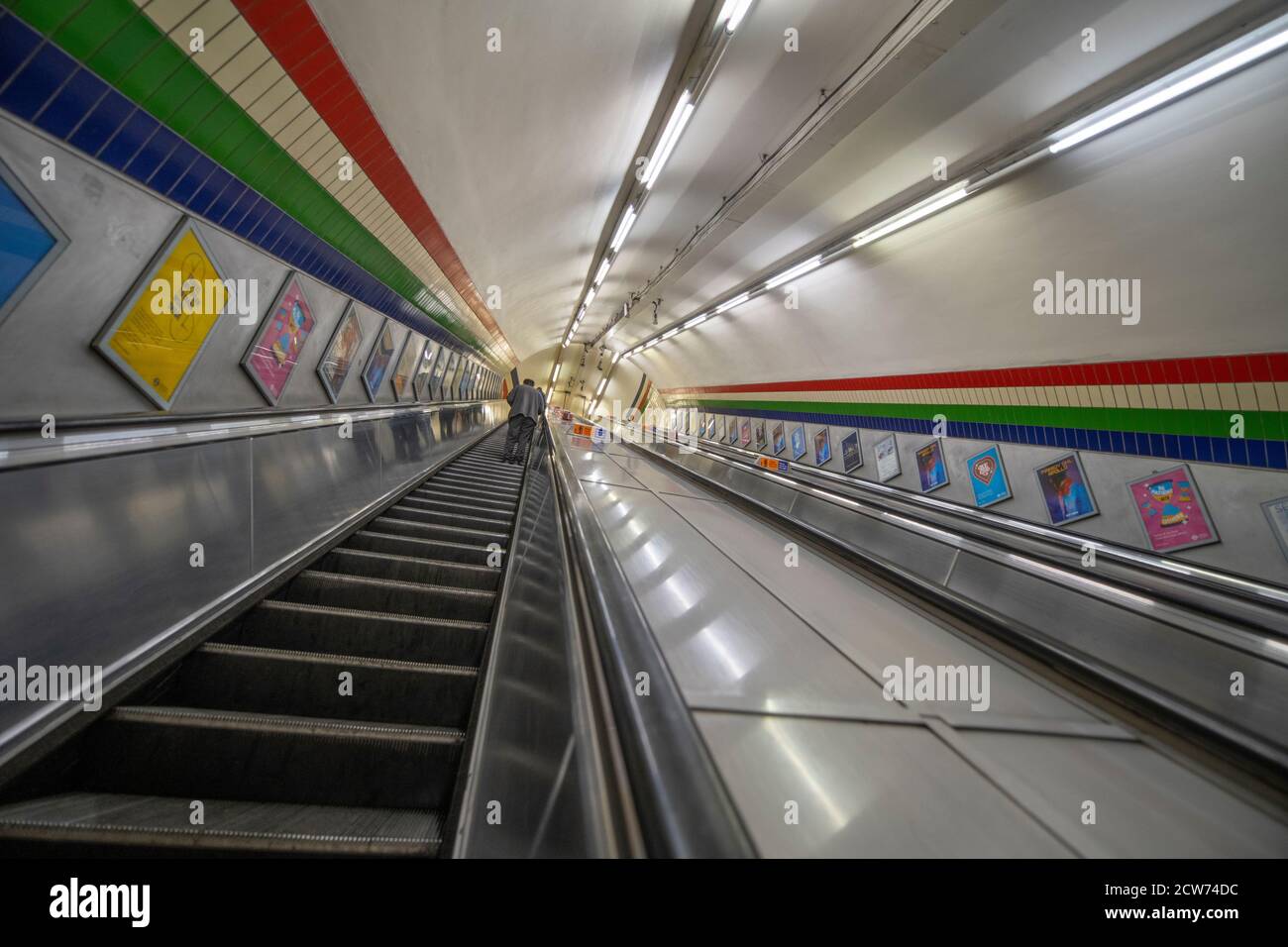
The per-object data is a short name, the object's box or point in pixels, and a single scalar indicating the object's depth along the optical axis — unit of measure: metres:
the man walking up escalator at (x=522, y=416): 8.54
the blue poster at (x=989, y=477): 6.21
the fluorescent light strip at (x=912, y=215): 4.79
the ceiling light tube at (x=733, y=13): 3.72
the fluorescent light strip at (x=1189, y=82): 2.75
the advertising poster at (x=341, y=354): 4.63
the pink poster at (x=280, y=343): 3.49
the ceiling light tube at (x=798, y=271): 6.72
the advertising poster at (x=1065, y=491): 5.28
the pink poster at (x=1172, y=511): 4.29
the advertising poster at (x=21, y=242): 1.74
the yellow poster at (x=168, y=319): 2.36
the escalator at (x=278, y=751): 1.25
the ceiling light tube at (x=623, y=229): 7.54
